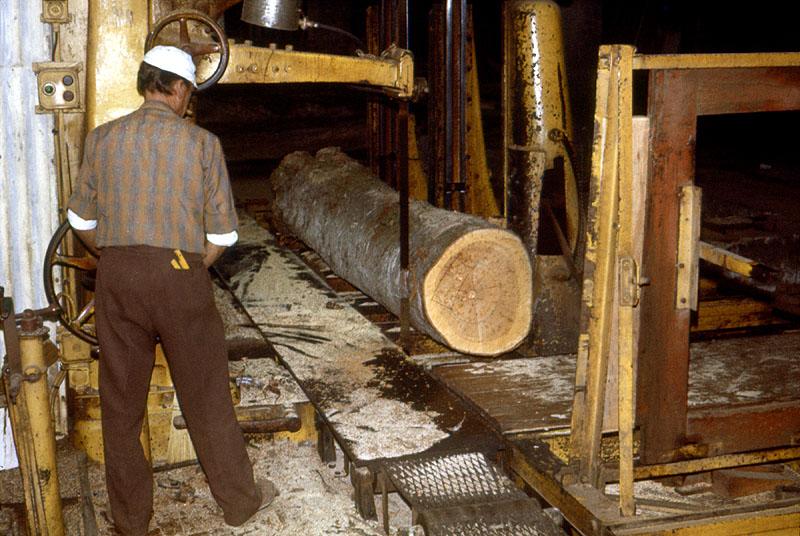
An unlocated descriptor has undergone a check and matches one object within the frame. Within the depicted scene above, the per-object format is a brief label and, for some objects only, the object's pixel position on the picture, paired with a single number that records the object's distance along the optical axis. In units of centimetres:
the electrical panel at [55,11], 379
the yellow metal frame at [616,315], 314
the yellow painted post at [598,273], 313
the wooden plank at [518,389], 407
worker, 329
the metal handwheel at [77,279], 358
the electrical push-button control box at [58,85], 382
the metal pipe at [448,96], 560
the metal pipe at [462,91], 572
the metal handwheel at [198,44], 355
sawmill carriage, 326
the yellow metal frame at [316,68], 390
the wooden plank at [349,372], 398
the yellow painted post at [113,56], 367
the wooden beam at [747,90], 327
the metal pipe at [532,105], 586
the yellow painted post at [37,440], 317
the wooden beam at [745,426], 361
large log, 475
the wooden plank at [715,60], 312
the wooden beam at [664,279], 323
